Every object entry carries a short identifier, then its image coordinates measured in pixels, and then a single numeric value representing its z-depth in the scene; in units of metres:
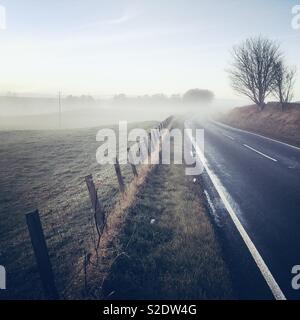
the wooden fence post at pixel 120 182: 9.14
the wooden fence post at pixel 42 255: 4.25
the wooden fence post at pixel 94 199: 6.77
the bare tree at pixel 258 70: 37.03
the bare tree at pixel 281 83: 34.36
